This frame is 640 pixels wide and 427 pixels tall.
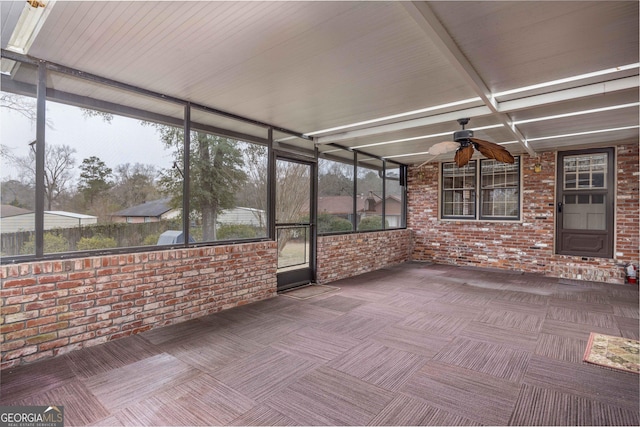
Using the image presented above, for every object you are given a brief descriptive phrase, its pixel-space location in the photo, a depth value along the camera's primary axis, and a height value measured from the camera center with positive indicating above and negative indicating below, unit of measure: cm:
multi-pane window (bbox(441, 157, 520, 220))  737 +53
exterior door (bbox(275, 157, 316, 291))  524 -16
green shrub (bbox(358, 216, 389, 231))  705 -22
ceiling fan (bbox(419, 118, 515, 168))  438 +88
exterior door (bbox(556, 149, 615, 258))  641 +22
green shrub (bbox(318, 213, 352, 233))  595 -20
